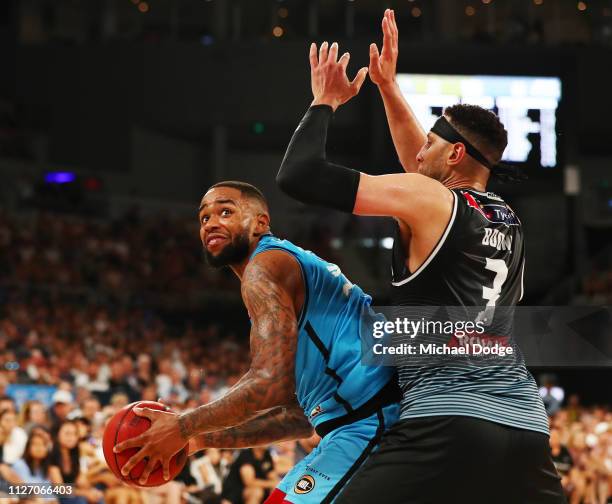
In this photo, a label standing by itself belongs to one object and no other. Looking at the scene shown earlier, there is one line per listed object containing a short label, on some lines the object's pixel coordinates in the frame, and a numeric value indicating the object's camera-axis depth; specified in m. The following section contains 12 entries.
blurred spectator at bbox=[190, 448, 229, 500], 8.23
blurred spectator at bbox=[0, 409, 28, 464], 7.57
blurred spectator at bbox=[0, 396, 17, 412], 8.12
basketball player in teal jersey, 3.03
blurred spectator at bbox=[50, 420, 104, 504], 7.42
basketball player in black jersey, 2.71
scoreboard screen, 12.96
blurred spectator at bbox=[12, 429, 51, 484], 7.40
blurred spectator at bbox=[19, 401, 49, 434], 7.95
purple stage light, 18.84
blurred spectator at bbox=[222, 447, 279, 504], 8.03
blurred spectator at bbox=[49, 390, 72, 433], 7.89
